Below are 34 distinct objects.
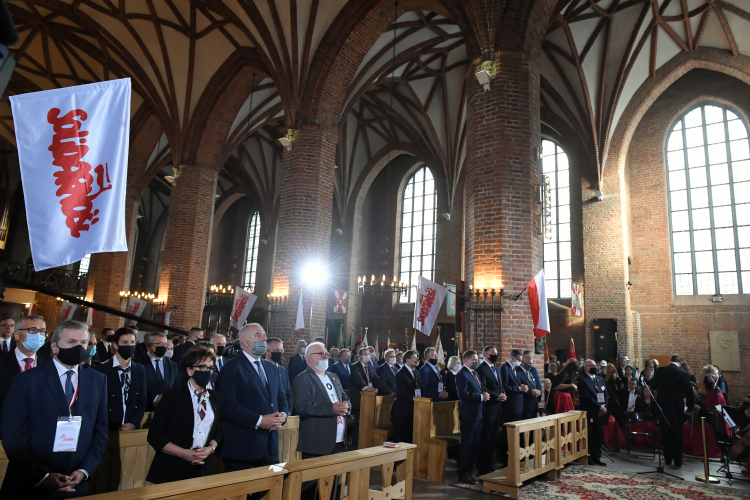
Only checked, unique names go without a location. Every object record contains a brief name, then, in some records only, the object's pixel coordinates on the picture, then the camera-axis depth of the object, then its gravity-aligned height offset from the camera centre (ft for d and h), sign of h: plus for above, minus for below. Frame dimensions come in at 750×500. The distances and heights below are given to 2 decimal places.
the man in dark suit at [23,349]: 11.41 -0.81
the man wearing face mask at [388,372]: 25.32 -2.09
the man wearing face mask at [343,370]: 25.48 -2.09
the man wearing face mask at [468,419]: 18.97 -3.24
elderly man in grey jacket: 12.10 -1.95
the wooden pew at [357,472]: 9.16 -2.92
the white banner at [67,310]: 51.37 +0.82
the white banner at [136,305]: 46.91 +1.49
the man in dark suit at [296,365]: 25.16 -1.89
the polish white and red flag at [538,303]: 23.98 +1.67
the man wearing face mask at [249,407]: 10.53 -1.77
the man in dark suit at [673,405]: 23.38 -2.93
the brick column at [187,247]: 44.45 +6.97
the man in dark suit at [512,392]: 21.62 -2.41
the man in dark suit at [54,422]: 7.97 -1.79
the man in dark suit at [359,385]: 24.27 -2.73
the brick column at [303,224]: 34.99 +7.57
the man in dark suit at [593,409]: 23.45 -3.32
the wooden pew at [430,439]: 18.97 -4.18
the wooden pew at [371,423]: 22.02 -4.15
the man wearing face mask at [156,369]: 15.03 -1.49
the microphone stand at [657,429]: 21.42 -4.56
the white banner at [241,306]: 37.78 +1.47
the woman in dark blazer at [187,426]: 9.50 -2.04
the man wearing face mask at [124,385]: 12.49 -1.67
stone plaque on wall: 41.75 -0.45
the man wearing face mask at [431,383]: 22.27 -2.24
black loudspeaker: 44.83 +0.06
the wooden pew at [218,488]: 7.04 -2.54
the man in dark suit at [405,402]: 21.56 -3.04
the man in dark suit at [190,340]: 20.33 -0.69
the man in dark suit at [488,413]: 20.49 -3.21
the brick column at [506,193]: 25.39 +7.69
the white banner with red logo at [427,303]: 28.02 +1.69
